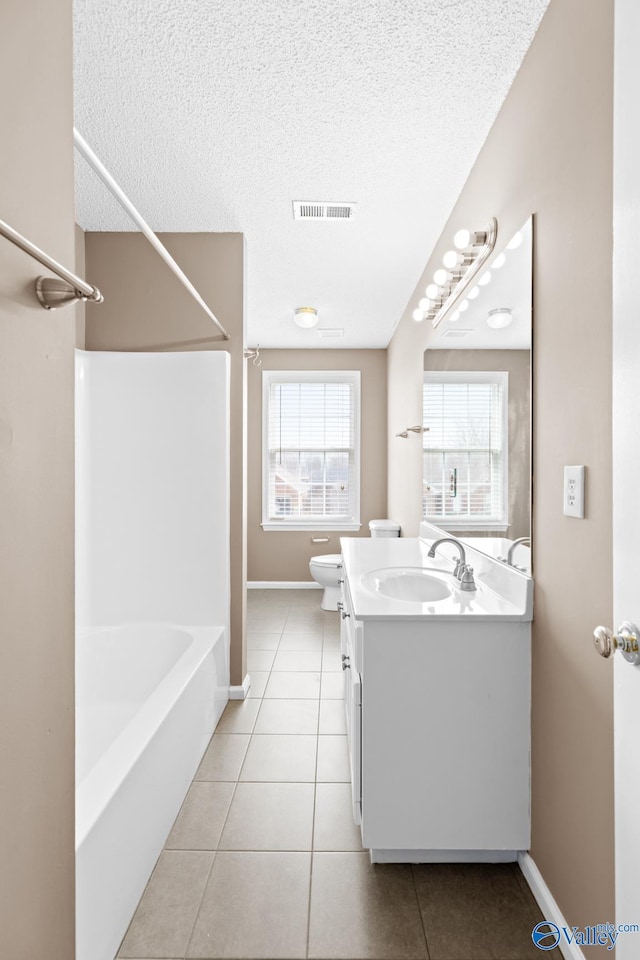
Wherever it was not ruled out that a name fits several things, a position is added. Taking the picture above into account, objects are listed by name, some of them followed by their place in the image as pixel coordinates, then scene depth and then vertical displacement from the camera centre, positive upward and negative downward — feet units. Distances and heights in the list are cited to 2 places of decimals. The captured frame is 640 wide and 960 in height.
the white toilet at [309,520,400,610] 13.99 -2.35
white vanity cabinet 5.16 -2.46
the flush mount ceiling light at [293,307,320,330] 13.33 +4.07
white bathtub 4.15 -2.94
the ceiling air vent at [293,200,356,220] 8.25 +4.24
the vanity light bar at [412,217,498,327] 6.56 +2.95
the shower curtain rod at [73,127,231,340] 4.58 +2.88
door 3.28 +0.22
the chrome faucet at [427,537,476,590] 6.34 -1.13
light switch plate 4.17 -0.09
